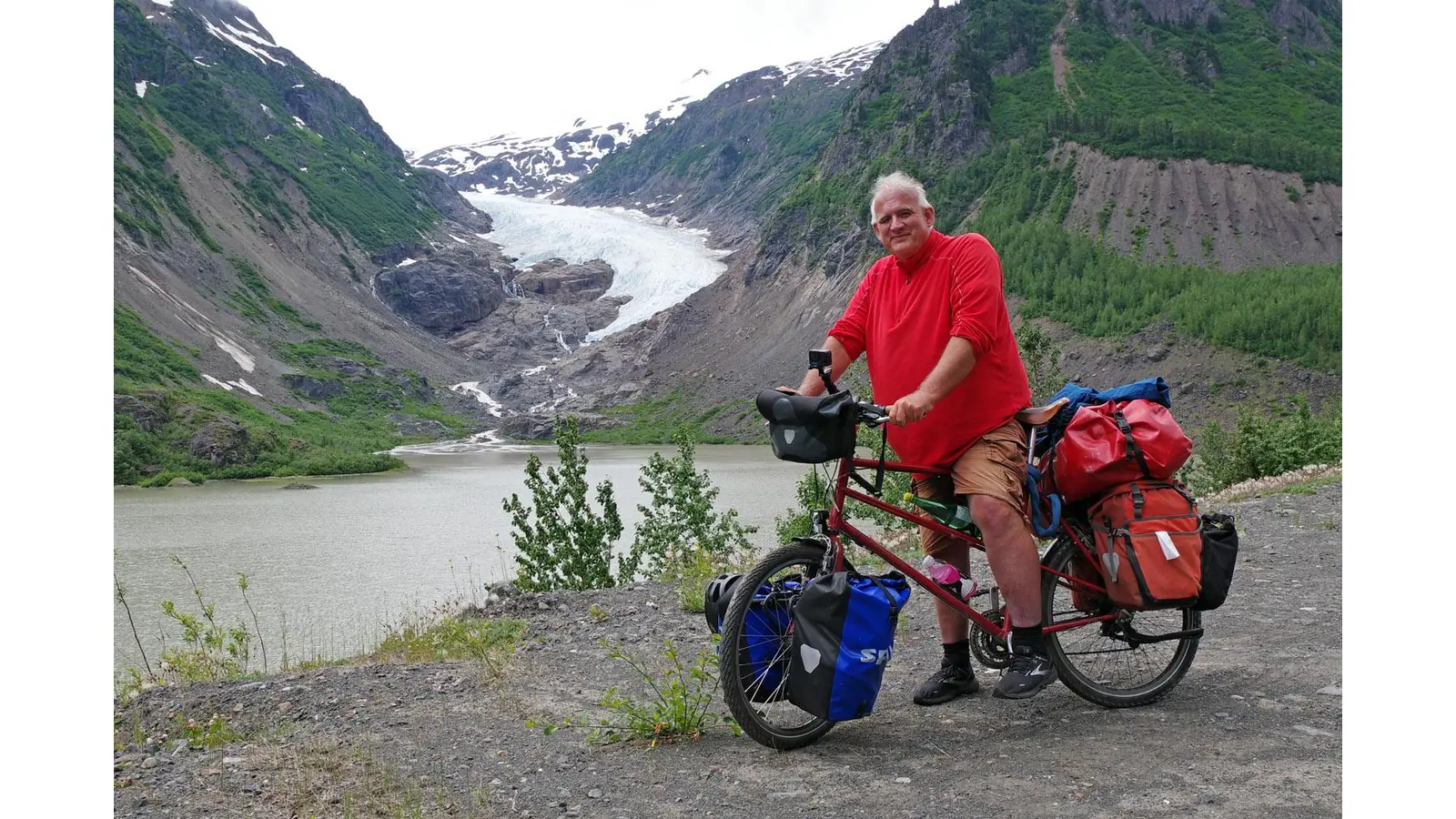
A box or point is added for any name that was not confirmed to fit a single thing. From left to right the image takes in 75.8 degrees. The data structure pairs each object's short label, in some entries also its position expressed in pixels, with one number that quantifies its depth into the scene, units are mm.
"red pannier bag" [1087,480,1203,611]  3846
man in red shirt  3688
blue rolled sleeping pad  4043
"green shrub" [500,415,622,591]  11203
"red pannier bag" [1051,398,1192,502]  3844
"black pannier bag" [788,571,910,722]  3584
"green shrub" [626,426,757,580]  12266
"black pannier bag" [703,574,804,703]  3695
